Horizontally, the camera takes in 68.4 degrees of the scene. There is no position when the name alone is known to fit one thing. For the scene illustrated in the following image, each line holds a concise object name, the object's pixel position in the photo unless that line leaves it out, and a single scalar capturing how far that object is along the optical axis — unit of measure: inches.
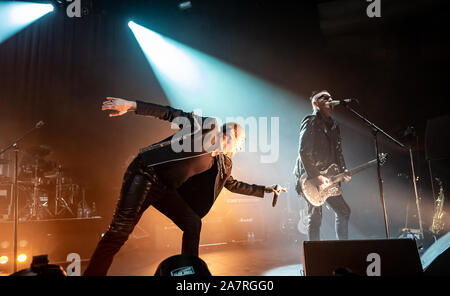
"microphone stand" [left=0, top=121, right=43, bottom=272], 162.8
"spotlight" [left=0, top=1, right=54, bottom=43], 266.5
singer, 98.2
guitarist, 154.0
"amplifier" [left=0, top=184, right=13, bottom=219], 243.6
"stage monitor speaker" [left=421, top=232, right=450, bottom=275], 90.0
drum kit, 264.5
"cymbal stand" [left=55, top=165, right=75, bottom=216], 272.1
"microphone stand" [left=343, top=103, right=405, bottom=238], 147.0
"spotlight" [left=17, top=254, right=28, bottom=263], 182.2
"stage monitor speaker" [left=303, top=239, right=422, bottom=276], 88.9
